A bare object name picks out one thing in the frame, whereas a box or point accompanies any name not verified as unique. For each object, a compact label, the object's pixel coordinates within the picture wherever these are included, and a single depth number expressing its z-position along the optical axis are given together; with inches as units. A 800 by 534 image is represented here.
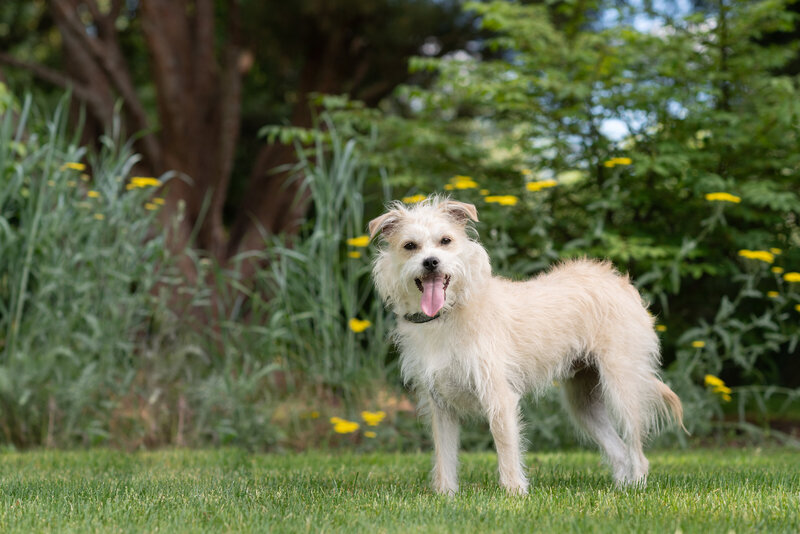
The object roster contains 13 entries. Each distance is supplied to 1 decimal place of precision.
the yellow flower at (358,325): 248.8
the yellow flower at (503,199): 254.7
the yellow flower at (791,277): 249.7
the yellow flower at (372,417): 238.2
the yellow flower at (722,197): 246.1
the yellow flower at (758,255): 246.4
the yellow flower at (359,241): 250.1
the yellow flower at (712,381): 252.5
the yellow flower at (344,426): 233.9
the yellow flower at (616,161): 259.9
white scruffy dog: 166.2
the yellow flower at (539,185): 255.3
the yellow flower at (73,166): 256.7
